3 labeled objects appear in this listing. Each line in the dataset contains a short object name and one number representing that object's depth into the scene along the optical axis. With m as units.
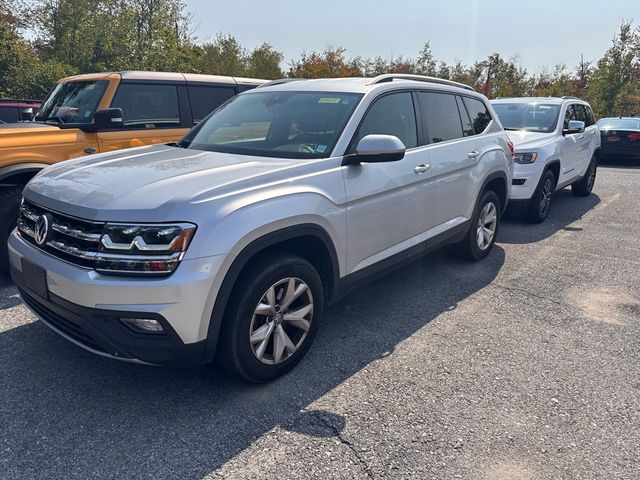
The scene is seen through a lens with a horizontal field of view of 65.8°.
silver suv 2.49
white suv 6.92
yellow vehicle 4.52
